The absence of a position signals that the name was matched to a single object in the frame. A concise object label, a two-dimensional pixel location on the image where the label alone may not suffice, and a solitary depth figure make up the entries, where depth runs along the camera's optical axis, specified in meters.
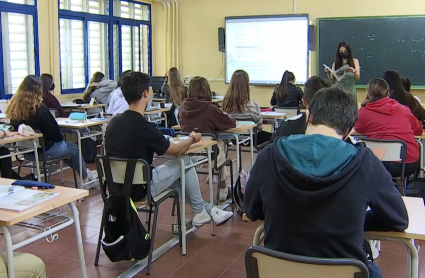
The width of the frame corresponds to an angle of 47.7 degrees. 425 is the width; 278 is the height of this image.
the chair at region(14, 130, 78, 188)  4.61
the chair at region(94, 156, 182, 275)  2.98
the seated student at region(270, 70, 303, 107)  6.44
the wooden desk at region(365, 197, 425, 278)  1.79
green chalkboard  7.79
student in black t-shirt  3.07
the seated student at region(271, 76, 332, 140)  3.17
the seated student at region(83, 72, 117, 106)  7.34
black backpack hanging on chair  2.85
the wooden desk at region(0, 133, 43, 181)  4.10
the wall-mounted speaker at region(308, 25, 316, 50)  8.46
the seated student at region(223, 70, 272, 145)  4.93
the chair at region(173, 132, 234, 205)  4.30
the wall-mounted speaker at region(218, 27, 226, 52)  9.18
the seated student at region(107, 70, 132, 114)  6.17
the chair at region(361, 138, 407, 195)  3.80
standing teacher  6.43
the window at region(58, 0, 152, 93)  7.73
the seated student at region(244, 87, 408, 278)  1.53
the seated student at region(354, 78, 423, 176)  3.98
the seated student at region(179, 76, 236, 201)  4.30
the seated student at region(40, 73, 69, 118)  5.98
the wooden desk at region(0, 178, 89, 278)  1.98
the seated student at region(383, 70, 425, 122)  4.79
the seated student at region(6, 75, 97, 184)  4.48
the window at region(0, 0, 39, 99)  6.63
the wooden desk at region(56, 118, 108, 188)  4.97
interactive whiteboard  8.60
